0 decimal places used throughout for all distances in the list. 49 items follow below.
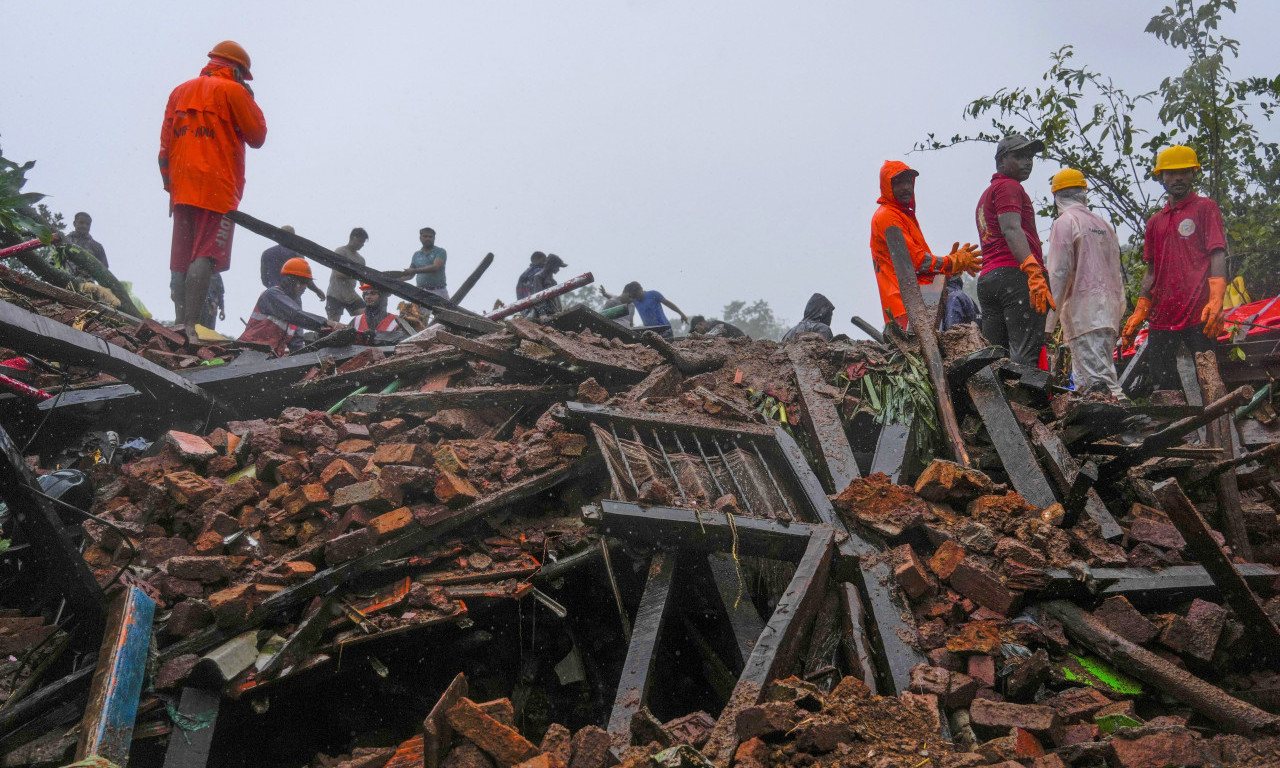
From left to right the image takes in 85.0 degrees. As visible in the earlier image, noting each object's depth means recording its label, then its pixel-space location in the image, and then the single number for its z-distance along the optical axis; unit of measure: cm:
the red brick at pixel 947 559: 304
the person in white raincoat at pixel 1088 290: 521
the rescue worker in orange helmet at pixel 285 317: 732
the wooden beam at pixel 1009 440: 371
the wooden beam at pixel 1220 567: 239
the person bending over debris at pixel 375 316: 955
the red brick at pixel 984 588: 288
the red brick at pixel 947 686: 251
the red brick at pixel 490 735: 235
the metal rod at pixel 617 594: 354
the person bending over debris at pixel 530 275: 1097
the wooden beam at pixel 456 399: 481
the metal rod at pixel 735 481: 375
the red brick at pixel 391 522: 349
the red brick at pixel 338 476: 382
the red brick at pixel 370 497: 363
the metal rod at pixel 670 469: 365
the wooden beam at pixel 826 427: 395
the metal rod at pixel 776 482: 375
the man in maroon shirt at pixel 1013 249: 523
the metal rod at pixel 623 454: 374
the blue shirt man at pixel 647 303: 1178
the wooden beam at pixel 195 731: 271
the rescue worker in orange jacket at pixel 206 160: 599
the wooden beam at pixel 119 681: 250
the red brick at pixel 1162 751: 215
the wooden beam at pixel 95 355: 318
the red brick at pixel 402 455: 397
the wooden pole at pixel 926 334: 412
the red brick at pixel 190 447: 409
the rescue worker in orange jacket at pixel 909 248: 554
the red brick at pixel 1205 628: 272
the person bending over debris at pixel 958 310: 691
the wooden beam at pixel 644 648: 266
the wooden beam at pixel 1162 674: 245
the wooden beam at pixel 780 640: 232
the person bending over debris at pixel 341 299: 1012
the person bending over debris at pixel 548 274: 1084
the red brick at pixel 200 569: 324
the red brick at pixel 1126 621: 278
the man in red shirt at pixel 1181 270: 539
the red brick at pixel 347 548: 339
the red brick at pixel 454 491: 371
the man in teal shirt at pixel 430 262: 1028
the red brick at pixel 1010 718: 229
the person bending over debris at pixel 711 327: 926
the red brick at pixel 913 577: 302
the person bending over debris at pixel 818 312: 772
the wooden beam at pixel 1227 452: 363
